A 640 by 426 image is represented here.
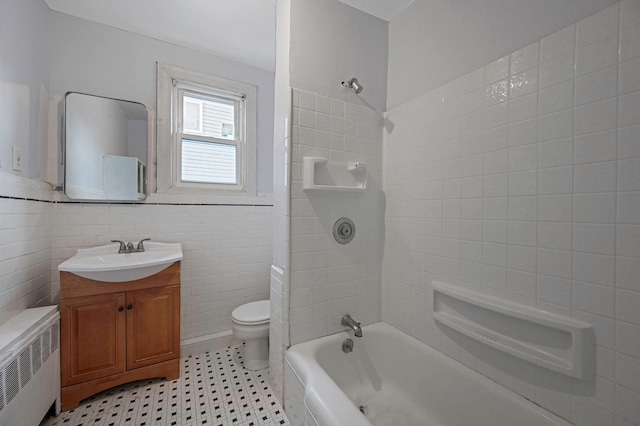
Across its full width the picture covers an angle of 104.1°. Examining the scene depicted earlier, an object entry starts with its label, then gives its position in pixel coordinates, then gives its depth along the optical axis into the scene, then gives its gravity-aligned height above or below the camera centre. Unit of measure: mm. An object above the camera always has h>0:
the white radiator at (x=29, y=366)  1059 -748
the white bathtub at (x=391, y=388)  992 -871
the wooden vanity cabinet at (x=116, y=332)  1471 -773
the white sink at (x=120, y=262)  1457 -333
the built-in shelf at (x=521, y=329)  885 -498
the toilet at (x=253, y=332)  1825 -897
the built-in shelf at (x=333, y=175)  1394 +217
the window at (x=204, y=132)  2045 +694
